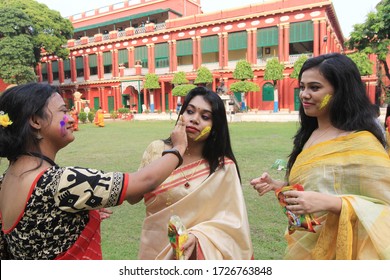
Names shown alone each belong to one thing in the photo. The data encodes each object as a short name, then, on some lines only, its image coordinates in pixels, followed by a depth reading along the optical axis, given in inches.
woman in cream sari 77.9
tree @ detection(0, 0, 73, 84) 879.7
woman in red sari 51.6
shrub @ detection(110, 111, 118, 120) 1010.1
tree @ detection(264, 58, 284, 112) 861.2
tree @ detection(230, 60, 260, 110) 879.7
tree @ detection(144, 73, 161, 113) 1106.1
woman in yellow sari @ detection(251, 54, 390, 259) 59.9
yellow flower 53.3
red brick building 932.0
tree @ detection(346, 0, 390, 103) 527.8
